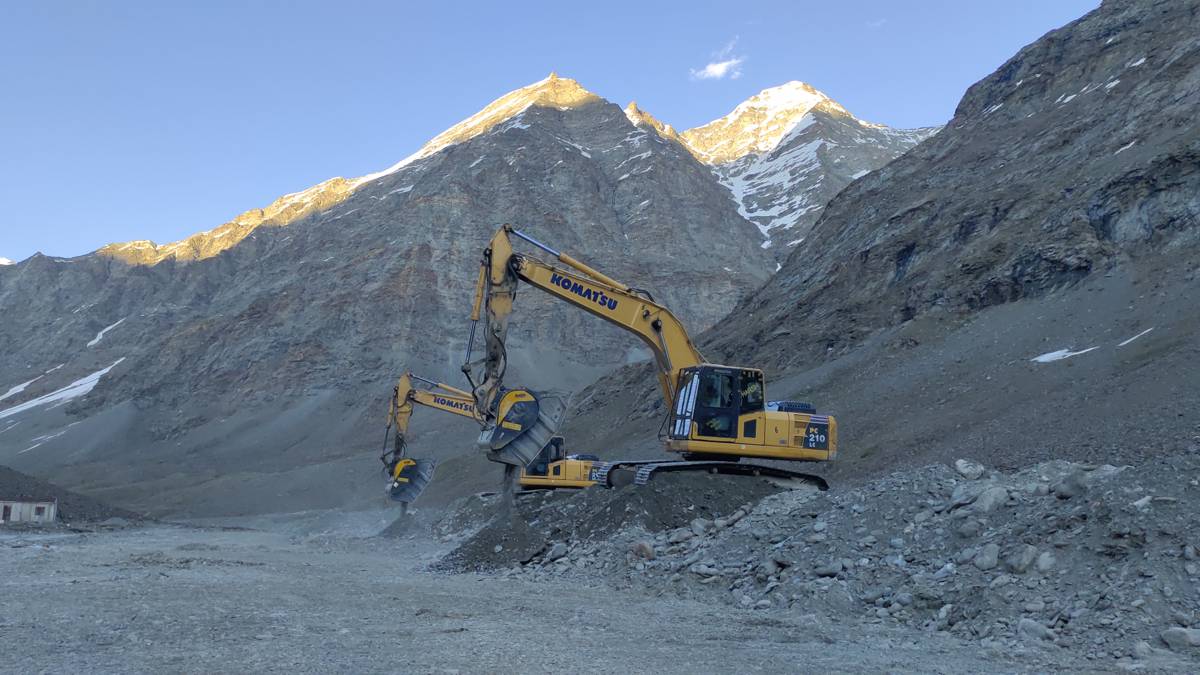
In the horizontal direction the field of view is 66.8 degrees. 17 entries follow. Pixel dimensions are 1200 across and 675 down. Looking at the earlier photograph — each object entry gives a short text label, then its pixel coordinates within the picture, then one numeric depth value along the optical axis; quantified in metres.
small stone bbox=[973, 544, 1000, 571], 10.37
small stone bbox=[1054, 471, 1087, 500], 10.79
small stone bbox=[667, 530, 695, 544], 15.02
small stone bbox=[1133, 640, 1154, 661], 8.15
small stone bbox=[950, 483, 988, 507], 12.10
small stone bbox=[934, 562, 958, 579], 10.65
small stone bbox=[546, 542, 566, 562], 16.03
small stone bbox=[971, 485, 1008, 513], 11.56
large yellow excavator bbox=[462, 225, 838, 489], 17.81
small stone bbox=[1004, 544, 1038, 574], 10.00
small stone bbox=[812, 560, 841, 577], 11.69
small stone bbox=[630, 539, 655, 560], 14.57
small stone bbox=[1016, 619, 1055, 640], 8.95
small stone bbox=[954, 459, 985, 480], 13.77
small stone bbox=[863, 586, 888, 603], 10.88
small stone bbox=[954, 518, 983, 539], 11.25
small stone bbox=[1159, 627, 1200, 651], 8.14
